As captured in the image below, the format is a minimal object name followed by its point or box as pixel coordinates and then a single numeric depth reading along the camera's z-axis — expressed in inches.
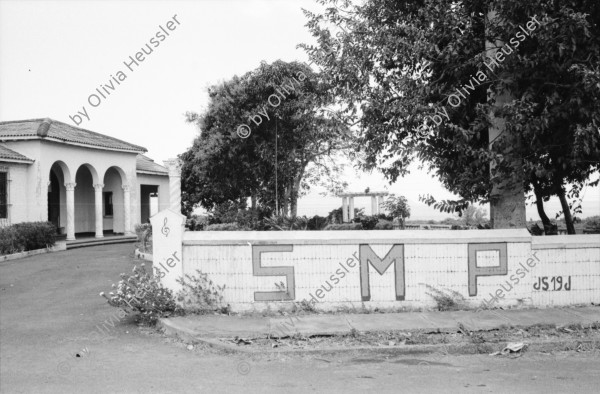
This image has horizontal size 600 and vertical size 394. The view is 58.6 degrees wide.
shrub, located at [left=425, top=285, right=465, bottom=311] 334.6
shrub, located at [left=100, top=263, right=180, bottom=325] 317.4
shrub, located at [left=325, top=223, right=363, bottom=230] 766.4
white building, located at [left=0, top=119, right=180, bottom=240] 808.9
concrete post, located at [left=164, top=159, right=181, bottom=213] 557.6
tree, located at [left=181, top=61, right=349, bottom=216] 764.0
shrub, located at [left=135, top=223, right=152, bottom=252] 749.1
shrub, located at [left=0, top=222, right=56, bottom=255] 711.7
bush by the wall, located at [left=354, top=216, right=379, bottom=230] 850.8
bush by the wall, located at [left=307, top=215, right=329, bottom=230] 753.0
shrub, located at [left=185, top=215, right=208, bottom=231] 920.3
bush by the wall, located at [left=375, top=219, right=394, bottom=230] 826.2
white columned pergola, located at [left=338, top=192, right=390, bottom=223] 1098.1
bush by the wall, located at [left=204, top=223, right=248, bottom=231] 822.5
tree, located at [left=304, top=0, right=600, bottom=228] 327.6
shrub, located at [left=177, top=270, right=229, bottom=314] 328.8
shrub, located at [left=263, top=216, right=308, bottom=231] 695.7
